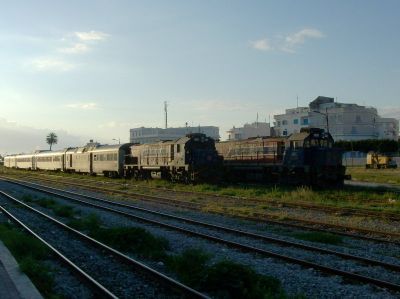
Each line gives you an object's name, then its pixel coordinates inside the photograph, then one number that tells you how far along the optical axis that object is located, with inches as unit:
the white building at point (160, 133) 6673.7
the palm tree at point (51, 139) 6516.2
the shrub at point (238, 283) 294.8
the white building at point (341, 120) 4734.3
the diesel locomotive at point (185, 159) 1306.6
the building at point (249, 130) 5477.9
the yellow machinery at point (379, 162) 2701.8
